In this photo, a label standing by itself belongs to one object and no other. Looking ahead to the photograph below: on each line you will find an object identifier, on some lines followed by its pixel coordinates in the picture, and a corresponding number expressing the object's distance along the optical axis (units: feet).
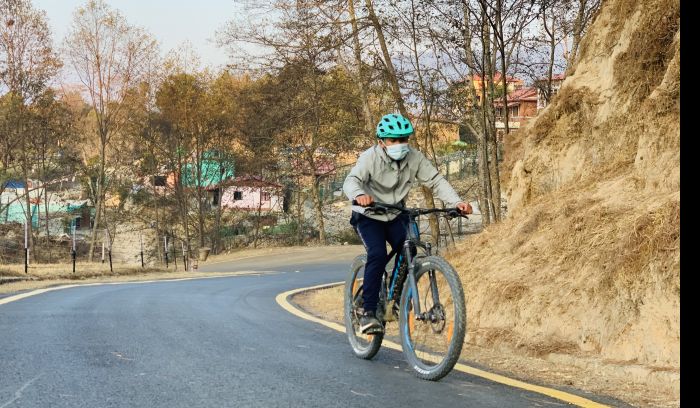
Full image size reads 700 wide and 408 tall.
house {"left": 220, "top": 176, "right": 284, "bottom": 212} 189.57
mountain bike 19.02
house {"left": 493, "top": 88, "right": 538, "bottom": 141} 260.62
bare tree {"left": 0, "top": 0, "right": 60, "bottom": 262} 153.38
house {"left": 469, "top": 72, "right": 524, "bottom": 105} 76.85
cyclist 21.01
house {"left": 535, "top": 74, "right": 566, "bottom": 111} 90.17
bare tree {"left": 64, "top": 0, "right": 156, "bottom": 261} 156.35
